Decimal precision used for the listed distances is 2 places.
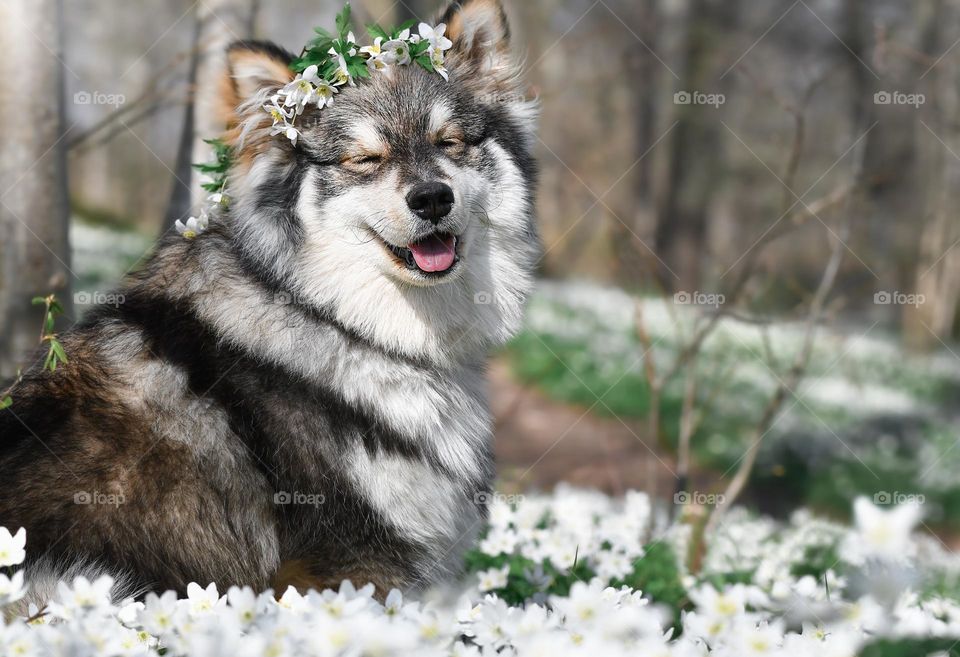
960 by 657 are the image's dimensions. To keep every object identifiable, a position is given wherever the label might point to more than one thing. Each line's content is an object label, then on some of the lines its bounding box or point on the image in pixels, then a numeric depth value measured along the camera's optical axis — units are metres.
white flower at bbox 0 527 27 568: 2.45
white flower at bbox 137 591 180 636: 2.35
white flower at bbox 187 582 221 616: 2.57
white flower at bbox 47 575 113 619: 2.38
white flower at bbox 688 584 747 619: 2.33
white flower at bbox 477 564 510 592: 3.90
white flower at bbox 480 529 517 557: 4.27
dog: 2.98
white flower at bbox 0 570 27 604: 2.35
